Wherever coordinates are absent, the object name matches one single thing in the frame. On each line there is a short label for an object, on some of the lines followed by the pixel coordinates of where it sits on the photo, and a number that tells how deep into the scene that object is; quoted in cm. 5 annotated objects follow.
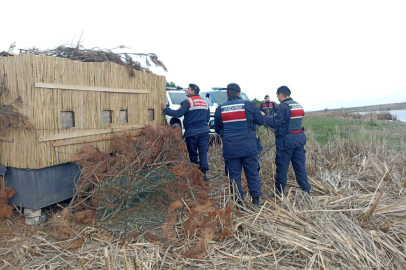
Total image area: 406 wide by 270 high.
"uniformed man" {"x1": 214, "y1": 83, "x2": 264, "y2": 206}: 439
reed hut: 385
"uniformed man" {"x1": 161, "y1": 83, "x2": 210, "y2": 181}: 570
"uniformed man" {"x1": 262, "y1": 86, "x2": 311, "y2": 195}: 472
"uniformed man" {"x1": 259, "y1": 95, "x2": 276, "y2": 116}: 978
